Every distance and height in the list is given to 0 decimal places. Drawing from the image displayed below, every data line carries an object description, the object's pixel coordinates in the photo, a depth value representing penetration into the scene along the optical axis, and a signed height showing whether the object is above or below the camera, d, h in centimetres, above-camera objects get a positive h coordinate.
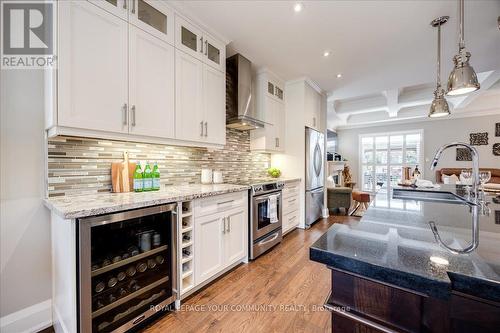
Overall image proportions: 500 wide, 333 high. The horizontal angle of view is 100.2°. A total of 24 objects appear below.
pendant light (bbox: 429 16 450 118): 237 +70
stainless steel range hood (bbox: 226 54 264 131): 284 +99
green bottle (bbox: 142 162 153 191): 191 -12
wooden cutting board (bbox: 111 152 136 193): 180 -10
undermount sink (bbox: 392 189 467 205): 167 -28
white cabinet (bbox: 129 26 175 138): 170 +69
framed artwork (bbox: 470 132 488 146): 576 +74
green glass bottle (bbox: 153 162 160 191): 197 -13
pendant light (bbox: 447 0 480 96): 165 +73
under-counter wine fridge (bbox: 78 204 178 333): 118 -72
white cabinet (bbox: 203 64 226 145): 231 +70
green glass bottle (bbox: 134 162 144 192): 185 -14
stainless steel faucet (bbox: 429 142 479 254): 67 -26
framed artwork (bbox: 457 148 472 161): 593 +29
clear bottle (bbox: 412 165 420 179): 262 -11
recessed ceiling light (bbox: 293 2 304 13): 194 +150
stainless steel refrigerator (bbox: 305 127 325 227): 374 -18
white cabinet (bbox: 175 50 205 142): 203 +68
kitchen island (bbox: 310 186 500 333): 51 -29
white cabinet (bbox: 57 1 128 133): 136 +68
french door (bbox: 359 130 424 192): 694 +33
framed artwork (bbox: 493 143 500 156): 559 +43
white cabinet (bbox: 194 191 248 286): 183 -68
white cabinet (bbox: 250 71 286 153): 334 +88
